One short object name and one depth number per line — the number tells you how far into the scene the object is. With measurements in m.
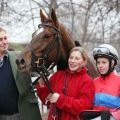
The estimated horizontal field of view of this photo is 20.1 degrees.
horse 3.70
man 3.90
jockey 3.27
